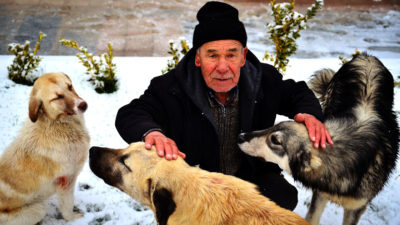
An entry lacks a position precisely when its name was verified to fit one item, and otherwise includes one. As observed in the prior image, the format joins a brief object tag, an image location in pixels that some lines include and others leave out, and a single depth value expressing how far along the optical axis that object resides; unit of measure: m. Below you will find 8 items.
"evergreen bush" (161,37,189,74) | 5.31
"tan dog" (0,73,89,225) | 3.09
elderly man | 2.73
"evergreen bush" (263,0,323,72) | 4.83
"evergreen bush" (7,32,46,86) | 5.59
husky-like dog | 2.79
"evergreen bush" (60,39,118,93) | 5.69
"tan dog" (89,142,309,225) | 2.01
